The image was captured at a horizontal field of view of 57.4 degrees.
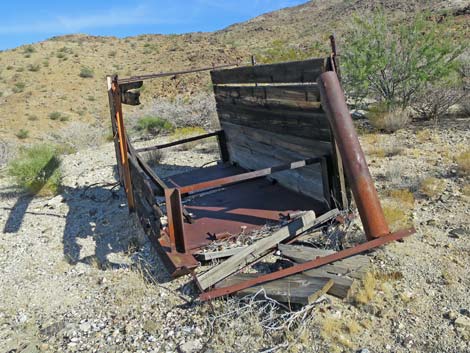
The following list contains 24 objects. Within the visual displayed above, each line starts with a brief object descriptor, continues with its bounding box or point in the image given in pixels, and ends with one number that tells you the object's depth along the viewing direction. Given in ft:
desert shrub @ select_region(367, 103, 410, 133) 28.17
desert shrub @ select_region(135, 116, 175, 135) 44.24
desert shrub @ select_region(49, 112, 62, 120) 87.11
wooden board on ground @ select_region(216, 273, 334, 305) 10.69
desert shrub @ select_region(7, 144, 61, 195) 24.58
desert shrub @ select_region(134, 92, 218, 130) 44.47
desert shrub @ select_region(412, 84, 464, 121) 29.30
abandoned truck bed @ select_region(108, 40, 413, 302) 12.60
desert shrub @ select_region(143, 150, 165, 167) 29.12
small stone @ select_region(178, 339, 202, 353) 10.14
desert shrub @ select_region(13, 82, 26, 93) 102.24
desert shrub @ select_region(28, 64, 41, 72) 114.93
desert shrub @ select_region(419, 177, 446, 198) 17.13
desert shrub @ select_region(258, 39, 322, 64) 47.19
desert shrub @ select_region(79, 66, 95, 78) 113.91
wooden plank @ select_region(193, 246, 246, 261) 13.57
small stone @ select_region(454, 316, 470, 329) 9.66
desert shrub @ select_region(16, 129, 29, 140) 73.44
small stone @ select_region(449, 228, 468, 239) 13.69
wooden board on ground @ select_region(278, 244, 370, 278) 11.93
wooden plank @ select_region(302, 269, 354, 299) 11.07
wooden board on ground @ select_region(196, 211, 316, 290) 12.41
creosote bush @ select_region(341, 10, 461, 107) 29.14
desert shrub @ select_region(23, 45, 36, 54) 130.82
